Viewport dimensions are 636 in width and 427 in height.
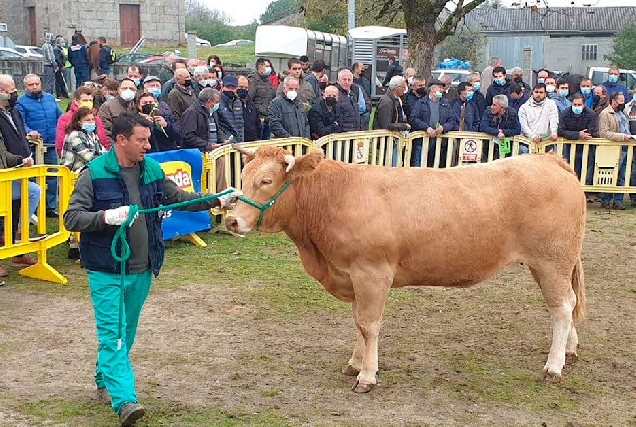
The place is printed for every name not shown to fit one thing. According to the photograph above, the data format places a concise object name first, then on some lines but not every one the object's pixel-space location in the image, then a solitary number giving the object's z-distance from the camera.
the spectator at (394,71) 22.72
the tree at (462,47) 54.71
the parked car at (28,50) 40.19
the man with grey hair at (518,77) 17.69
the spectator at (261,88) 15.37
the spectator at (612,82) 18.02
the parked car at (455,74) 34.75
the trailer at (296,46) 31.95
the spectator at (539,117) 14.41
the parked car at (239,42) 62.06
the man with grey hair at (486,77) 21.83
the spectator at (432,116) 15.02
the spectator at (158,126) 10.91
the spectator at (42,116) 11.93
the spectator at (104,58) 26.55
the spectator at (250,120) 13.51
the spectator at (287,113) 13.22
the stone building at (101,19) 48.00
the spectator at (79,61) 25.98
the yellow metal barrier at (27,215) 9.10
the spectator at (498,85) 16.77
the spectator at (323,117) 14.04
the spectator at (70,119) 10.60
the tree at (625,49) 46.00
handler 5.57
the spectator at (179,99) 12.48
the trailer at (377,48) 30.95
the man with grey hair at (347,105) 14.31
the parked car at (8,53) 34.14
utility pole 31.77
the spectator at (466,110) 15.83
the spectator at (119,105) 10.95
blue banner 10.83
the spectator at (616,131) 14.45
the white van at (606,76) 31.60
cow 6.50
